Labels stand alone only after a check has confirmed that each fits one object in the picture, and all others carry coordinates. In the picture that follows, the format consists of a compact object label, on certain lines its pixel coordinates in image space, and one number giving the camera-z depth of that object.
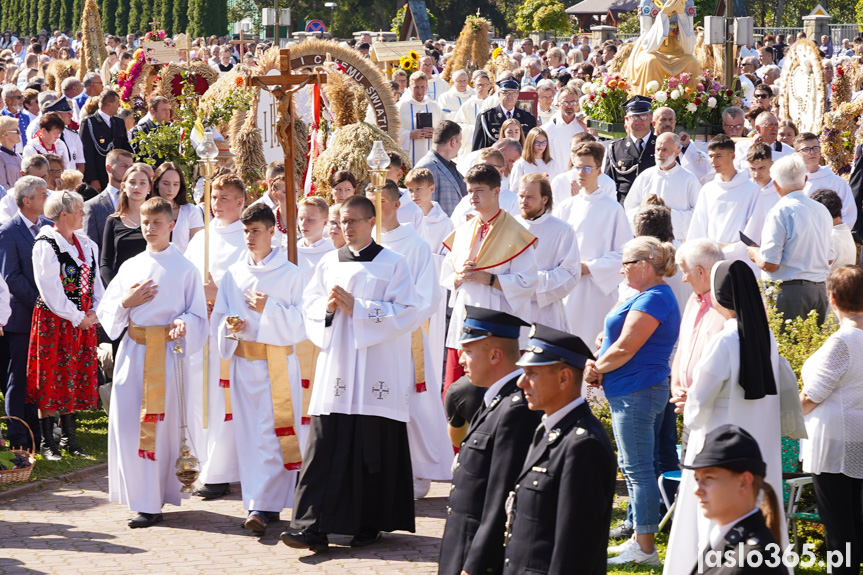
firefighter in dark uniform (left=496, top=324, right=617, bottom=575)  7.59
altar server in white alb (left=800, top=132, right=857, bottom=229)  19.63
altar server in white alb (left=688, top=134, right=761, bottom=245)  17.79
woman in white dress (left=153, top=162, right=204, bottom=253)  17.99
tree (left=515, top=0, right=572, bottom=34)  73.83
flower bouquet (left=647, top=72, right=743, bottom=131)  27.02
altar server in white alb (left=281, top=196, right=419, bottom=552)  12.53
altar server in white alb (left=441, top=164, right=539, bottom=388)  13.95
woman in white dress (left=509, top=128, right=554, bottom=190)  21.30
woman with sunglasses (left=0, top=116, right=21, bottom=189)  23.33
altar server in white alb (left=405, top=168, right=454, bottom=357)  17.88
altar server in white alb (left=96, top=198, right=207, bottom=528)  13.69
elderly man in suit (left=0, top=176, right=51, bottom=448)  16.40
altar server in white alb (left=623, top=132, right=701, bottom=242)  19.01
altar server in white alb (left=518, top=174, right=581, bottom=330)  14.63
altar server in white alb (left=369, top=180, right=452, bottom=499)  14.40
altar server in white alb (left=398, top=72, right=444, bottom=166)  29.24
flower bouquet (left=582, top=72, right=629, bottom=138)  28.57
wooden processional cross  14.07
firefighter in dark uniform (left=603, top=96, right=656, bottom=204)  21.22
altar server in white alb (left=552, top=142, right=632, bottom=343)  16.59
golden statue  33.76
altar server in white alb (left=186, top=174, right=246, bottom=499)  14.54
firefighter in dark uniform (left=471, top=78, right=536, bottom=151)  27.31
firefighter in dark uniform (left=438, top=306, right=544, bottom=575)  8.34
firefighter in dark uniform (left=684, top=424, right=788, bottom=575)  6.74
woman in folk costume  15.81
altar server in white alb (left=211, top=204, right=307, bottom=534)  13.63
